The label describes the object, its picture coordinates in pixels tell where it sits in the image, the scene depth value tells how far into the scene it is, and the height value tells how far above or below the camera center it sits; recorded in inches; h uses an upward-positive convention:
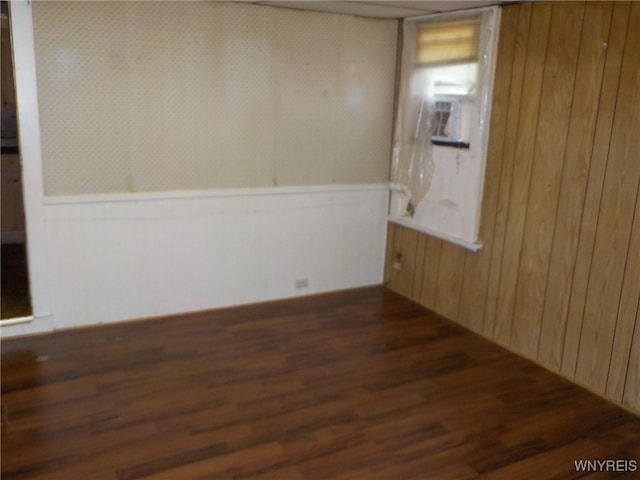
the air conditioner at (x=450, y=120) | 151.2 -0.1
